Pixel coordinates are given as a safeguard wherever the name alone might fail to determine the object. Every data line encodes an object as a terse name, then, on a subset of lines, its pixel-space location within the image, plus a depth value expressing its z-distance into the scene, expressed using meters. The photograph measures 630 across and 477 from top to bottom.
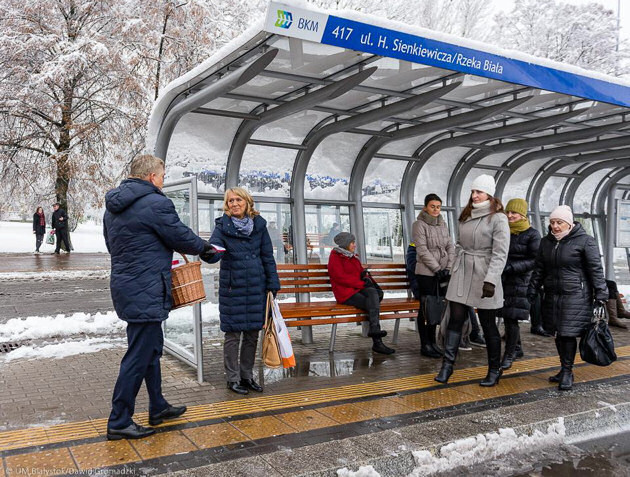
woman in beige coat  6.74
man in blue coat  4.00
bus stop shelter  5.34
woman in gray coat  5.27
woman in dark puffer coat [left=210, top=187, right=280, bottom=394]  5.13
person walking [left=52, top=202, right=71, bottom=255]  22.88
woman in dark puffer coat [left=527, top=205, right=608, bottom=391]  5.39
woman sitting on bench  6.70
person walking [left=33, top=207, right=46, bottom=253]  23.53
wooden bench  6.47
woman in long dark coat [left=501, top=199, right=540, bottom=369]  5.99
